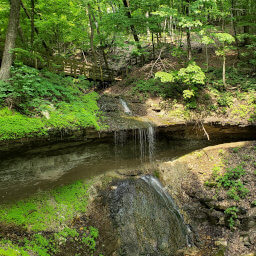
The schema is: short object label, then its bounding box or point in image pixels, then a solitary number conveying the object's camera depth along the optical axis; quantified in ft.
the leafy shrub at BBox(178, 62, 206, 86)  32.22
